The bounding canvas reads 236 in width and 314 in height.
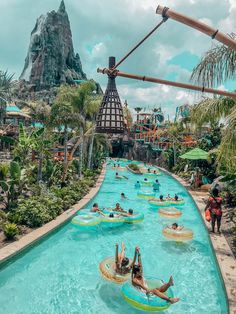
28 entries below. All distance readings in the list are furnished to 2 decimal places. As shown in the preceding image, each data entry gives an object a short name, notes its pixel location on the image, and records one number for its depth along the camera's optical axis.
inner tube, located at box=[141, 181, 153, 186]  21.70
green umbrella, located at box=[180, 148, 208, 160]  17.18
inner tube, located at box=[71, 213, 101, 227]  10.14
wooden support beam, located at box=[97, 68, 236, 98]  2.99
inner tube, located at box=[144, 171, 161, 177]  26.82
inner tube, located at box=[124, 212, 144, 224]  11.11
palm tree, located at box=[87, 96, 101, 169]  18.12
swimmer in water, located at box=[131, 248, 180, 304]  5.37
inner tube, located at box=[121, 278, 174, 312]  5.33
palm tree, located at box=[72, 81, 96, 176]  17.72
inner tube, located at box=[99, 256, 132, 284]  6.25
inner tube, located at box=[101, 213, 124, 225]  10.81
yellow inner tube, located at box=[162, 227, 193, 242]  9.34
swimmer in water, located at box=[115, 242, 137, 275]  6.42
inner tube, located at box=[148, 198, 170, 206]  14.04
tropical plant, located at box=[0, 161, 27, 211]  10.04
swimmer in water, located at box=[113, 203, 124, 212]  11.97
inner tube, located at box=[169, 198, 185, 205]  14.22
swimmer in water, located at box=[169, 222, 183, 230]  9.68
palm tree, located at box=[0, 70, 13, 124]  23.15
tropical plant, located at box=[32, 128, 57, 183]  13.39
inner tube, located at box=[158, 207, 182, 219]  12.17
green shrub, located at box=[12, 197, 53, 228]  9.22
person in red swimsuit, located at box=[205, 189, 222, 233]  8.73
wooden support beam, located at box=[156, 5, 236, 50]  2.53
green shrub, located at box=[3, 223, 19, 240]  7.90
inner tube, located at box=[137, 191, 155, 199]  16.68
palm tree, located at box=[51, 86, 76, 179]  15.14
